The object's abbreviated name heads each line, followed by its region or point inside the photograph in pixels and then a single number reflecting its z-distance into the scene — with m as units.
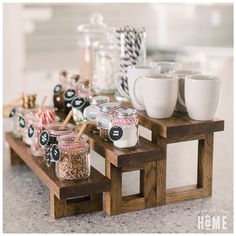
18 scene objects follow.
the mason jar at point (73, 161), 1.56
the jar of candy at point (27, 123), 1.78
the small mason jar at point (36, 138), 1.72
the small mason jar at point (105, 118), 1.64
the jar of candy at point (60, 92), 2.00
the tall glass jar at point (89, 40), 2.27
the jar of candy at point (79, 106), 1.80
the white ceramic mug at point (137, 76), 1.73
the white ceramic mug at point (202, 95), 1.62
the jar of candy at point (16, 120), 1.90
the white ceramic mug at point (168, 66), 1.85
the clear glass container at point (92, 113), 1.73
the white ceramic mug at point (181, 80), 1.70
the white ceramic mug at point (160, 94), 1.64
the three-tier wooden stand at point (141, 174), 1.56
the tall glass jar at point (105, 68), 2.05
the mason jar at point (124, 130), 1.59
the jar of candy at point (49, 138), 1.66
